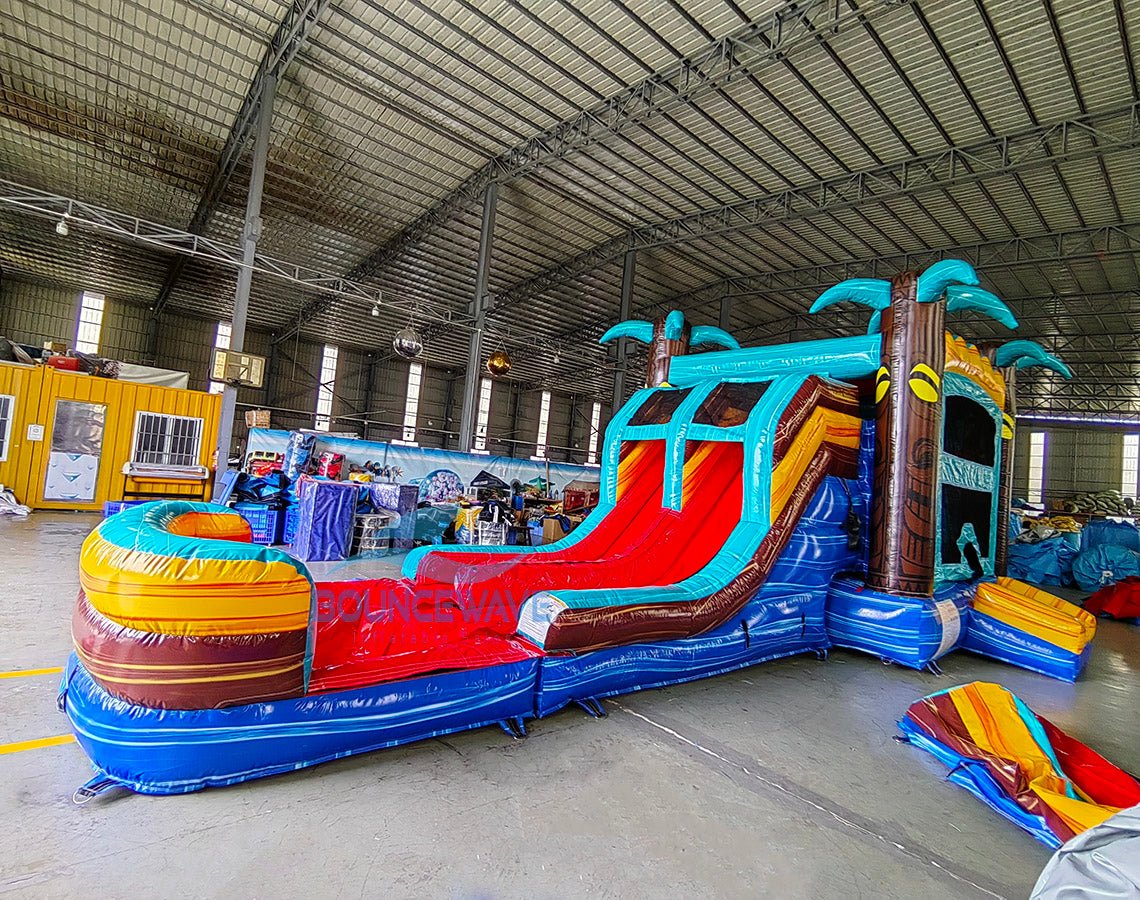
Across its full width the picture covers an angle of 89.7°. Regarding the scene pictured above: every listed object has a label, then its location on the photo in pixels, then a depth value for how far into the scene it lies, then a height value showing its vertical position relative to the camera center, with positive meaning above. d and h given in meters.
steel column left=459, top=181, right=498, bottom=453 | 10.51 +2.98
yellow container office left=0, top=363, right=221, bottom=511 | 9.53 +0.01
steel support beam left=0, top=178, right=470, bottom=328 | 8.45 +3.41
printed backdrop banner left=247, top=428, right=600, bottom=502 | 8.92 +0.11
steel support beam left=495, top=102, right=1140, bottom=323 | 7.62 +5.30
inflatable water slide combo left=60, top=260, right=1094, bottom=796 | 1.92 -0.58
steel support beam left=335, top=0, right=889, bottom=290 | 6.56 +5.46
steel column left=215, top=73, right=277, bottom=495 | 8.39 +2.72
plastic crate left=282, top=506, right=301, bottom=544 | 7.48 -0.91
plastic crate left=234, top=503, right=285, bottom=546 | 7.32 -0.88
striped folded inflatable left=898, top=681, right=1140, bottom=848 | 2.13 -1.05
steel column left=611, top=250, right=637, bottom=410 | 12.45 +4.18
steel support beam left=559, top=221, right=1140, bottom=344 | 10.16 +5.11
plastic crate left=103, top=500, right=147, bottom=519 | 8.12 -0.93
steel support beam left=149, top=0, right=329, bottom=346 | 7.18 +5.30
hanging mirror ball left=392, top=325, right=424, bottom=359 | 9.92 +2.12
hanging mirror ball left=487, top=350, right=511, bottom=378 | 10.70 +2.08
